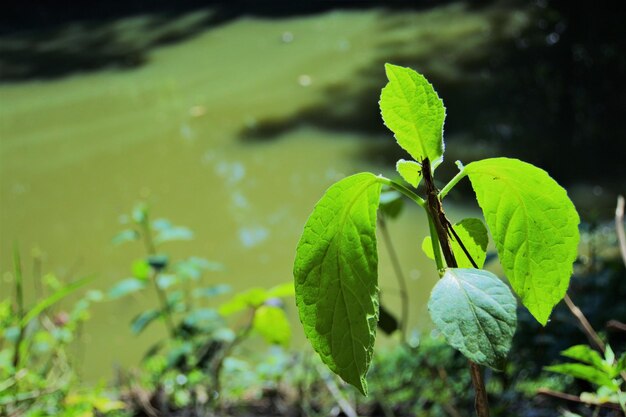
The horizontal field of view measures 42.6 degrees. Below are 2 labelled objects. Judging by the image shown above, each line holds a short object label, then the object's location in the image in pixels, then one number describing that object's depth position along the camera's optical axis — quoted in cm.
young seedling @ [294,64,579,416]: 45
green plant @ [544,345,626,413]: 72
